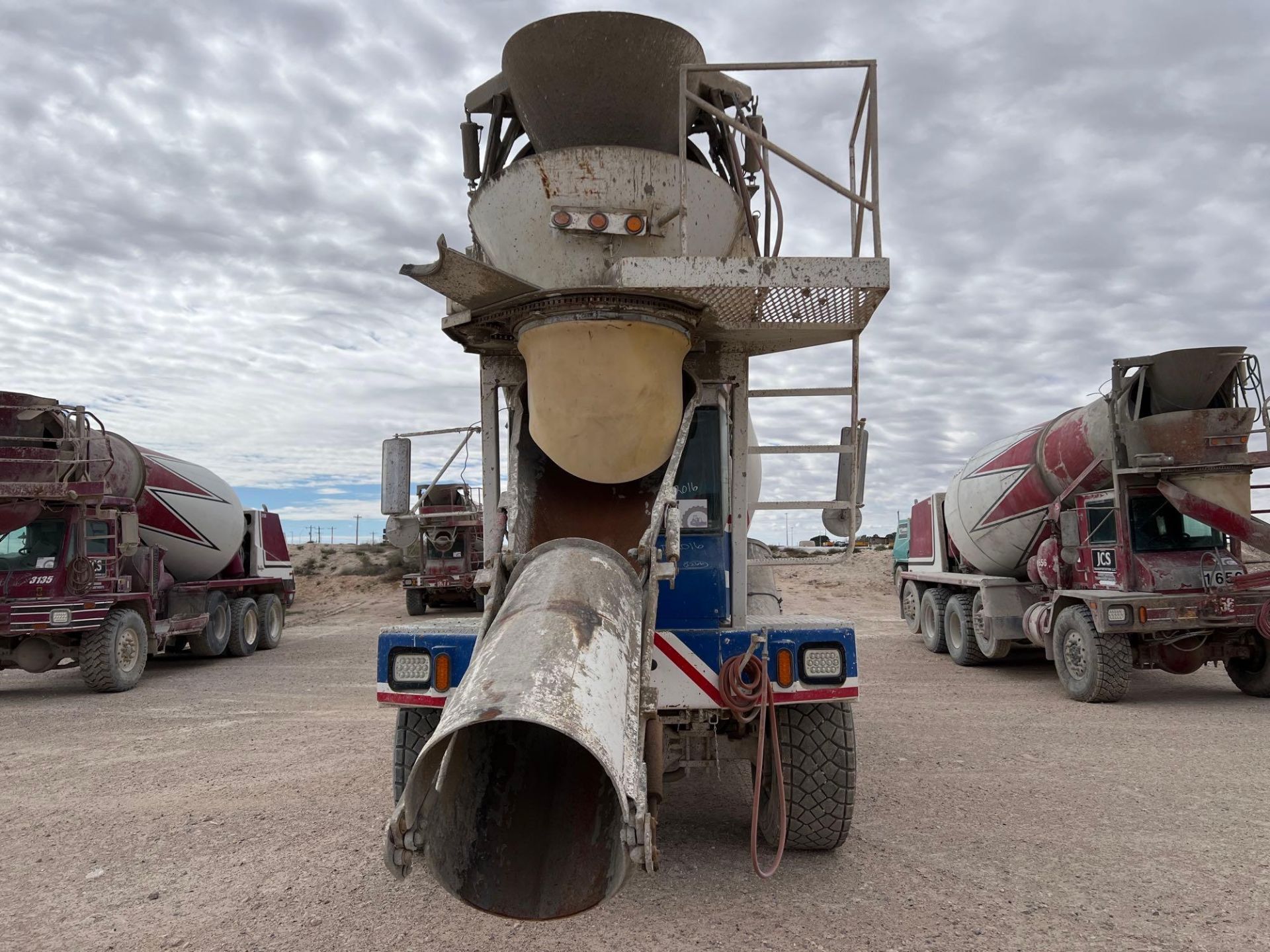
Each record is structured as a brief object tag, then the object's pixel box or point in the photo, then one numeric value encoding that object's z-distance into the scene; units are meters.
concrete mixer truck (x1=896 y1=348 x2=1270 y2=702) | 8.48
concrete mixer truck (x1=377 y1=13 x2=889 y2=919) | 3.37
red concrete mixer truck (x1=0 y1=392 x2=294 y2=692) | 9.95
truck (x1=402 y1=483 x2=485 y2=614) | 19.52
